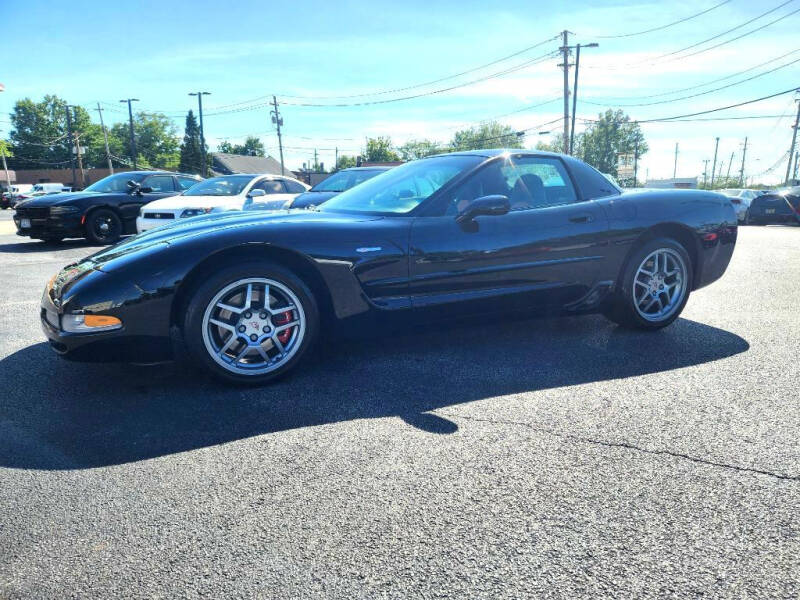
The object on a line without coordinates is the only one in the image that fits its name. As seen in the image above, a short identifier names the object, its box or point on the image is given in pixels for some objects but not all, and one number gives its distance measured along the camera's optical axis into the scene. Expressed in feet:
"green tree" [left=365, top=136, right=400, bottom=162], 307.58
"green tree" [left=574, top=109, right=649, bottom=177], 323.78
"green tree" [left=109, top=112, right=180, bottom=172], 318.24
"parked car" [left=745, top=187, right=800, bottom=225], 57.47
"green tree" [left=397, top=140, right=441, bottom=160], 347.36
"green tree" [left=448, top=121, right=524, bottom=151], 314.76
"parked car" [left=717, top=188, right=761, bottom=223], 64.08
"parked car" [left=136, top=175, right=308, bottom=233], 30.60
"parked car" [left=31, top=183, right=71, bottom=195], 124.36
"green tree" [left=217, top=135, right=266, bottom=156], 358.43
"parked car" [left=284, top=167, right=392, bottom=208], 29.37
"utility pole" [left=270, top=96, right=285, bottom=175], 187.62
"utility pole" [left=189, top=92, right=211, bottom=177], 152.66
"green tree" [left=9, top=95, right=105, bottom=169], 279.49
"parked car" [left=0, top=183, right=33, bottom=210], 109.19
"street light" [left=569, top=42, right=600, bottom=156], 116.06
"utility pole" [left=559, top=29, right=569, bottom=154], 116.55
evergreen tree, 270.05
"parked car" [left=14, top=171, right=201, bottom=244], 33.58
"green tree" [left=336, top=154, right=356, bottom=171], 298.56
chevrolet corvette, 9.52
